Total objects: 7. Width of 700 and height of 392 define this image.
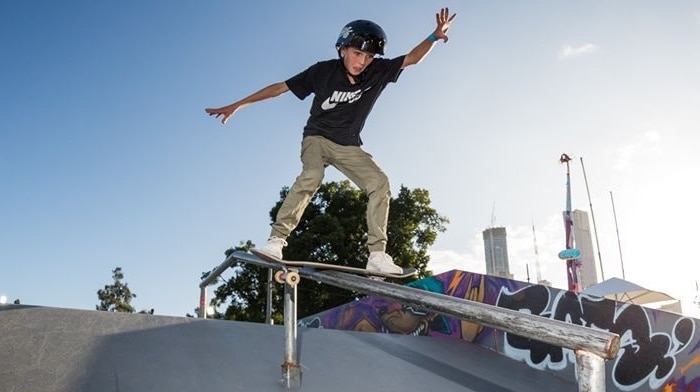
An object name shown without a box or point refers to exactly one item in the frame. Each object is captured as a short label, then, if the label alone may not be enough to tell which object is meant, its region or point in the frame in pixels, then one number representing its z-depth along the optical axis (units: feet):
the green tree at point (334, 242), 70.69
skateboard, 10.34
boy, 12.89
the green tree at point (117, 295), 157.89
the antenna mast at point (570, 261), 76.56
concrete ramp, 8.97
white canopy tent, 56.54
